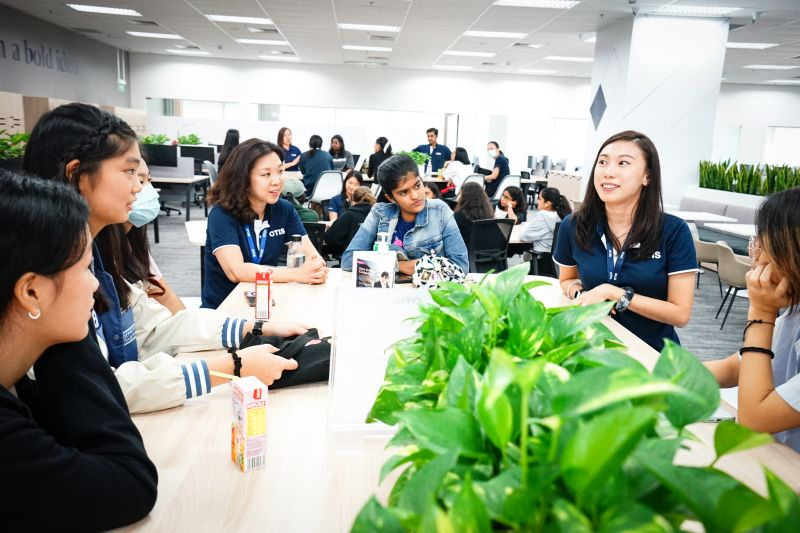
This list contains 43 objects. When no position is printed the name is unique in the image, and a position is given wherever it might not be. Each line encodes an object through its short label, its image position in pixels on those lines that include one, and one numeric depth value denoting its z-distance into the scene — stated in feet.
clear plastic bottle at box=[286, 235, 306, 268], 9.56
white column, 26.25
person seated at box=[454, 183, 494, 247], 15.89
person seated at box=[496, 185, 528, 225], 20.65
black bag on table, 5.27
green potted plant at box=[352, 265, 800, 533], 1.58
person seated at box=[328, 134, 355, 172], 34.68
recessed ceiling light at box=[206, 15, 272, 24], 30.71
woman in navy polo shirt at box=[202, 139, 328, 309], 9.26
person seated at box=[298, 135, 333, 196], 29.43
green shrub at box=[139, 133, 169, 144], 36.34
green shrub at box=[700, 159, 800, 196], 23.21
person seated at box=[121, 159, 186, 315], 6.66
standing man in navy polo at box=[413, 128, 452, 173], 36.35
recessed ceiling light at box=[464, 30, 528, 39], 31.37
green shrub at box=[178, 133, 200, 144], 40.73
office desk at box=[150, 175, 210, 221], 30.14
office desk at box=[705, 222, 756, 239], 20.67
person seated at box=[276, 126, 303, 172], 32.01
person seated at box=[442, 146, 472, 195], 30.60
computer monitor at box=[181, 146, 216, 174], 38.63
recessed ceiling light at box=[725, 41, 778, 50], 31.86
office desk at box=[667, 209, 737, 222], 22.98
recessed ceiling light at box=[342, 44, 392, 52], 38.88
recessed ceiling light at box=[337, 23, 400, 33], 31.30
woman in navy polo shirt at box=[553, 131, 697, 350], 7.32
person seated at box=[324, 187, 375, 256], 15.53
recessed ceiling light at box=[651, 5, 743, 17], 24.29
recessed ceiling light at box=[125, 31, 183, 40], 37.89
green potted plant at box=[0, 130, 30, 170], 16.99
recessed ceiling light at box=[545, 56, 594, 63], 39.14
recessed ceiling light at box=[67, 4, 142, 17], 30.48
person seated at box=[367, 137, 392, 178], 33.04
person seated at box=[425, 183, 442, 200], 18.81
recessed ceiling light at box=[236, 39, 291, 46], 38.24
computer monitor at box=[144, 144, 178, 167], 31.73
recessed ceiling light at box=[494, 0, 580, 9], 24.26
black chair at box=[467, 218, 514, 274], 15.39
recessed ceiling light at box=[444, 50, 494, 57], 39.05
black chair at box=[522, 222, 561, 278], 16.70
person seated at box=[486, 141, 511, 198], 35.58
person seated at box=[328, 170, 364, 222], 19.85
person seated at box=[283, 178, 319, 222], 18.15
